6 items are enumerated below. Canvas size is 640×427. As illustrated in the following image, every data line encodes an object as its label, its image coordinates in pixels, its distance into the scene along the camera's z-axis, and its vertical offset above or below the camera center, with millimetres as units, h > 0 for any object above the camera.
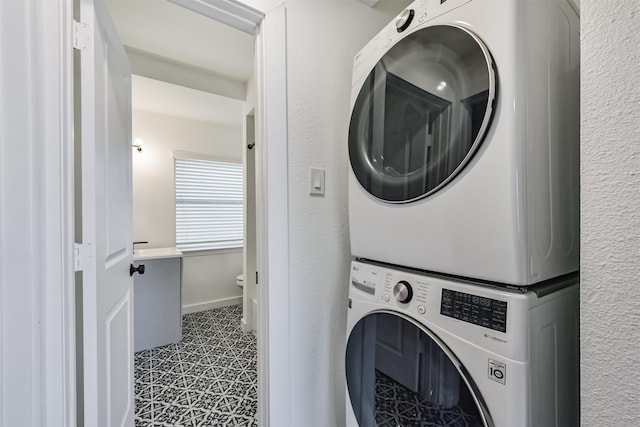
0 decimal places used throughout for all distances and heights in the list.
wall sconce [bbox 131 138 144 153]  2967 +750
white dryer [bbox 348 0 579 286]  569 +170
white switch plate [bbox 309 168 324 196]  1140 +126
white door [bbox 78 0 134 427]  832 -38
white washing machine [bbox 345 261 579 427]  557 -347
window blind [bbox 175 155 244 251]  3381 +78
